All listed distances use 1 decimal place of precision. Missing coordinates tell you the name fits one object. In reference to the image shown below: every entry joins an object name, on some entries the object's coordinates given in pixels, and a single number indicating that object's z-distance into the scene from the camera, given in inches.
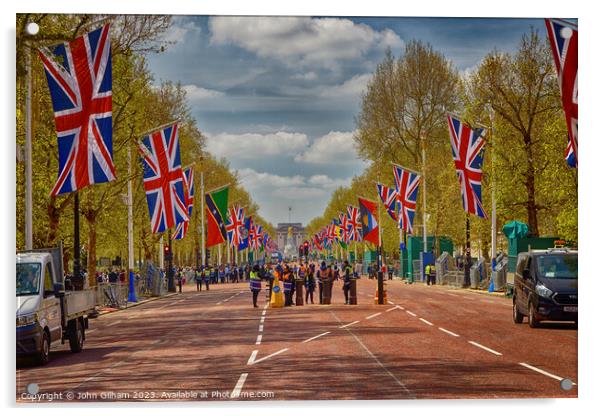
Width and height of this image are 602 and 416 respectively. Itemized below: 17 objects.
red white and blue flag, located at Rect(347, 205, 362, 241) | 3661.4
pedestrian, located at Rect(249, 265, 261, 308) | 1744.6
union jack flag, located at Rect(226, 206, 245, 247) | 3363.7
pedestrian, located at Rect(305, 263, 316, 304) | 1931.6
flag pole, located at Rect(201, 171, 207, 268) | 3135.8
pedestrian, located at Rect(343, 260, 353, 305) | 1768.0
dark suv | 1075.3
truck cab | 837.8
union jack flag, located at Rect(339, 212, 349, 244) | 3994.8
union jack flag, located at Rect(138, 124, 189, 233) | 1483.8
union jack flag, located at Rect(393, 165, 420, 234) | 2454.5
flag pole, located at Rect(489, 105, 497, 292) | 1807.3
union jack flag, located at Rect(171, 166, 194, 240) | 2050.9
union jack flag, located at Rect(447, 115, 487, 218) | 1518.2
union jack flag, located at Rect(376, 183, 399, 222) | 2628.0
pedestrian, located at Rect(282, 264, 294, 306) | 1801.3
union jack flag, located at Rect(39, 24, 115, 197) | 823.7
